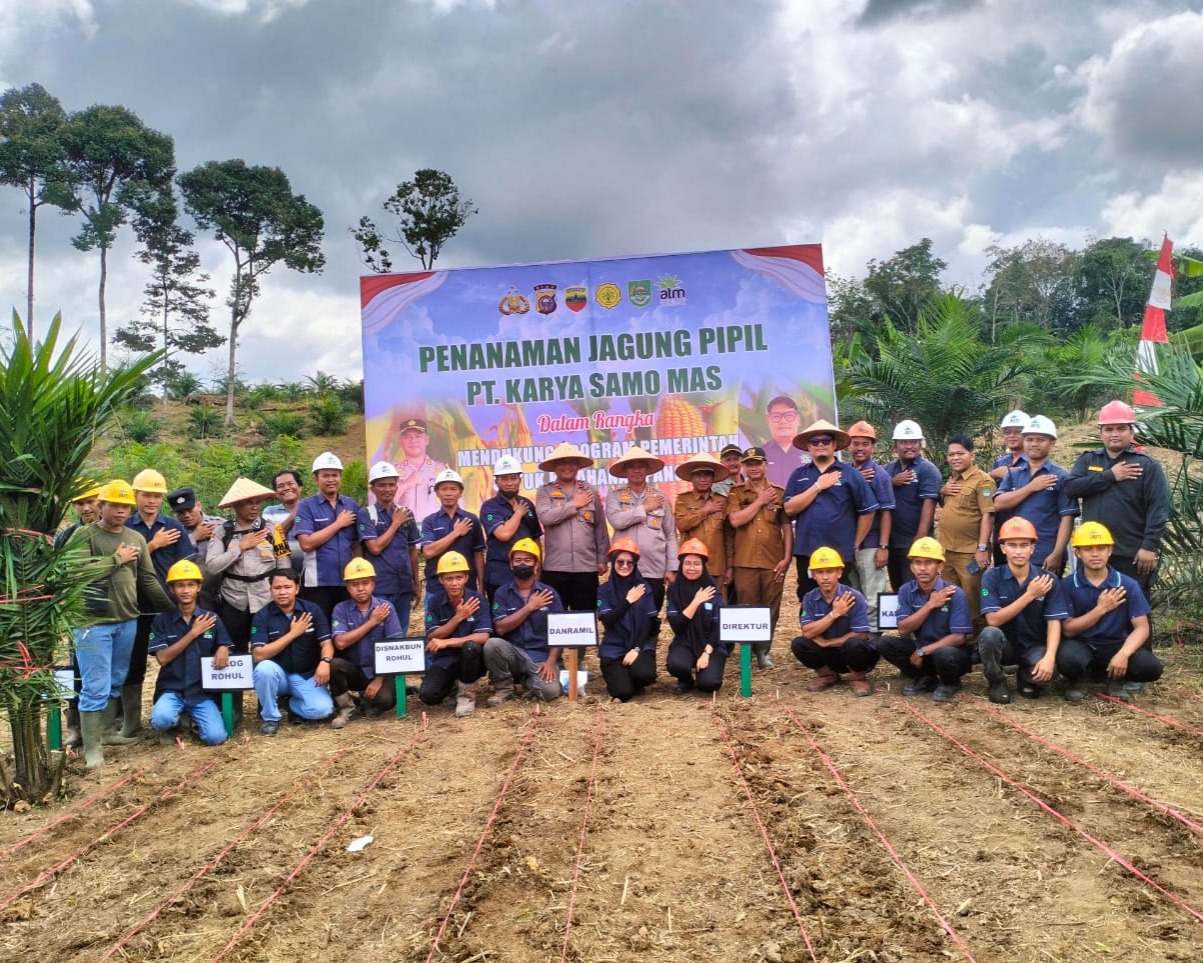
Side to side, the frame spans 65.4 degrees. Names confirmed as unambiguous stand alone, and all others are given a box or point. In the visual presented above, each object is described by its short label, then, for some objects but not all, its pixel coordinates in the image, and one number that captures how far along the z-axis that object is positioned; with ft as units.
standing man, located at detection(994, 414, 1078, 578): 20.06
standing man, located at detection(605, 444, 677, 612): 21.46
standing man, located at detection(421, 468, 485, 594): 21.17
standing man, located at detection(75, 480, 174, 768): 17.52
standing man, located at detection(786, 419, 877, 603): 21.01
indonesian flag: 28.22
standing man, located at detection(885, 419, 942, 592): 21.43
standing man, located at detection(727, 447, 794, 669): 21.93
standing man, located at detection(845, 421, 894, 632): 21.25
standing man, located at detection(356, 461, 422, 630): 21.02
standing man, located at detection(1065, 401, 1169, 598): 18.74
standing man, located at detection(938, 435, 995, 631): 20.94
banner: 29.58
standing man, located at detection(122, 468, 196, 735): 19.02
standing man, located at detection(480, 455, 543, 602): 21.48
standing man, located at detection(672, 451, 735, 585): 22.08
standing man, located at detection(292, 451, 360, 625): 20.42
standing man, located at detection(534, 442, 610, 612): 21.79
